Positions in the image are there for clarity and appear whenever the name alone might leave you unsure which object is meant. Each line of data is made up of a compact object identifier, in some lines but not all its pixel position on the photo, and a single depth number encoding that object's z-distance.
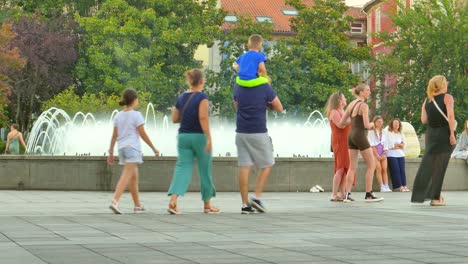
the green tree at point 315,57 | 79.62
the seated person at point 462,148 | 26.69
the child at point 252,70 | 15.45
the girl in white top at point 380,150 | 25.20
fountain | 31.77
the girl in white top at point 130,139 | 15.63
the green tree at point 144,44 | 73.12
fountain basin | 23.84
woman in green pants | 15.17
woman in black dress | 17.72
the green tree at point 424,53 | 58.09
